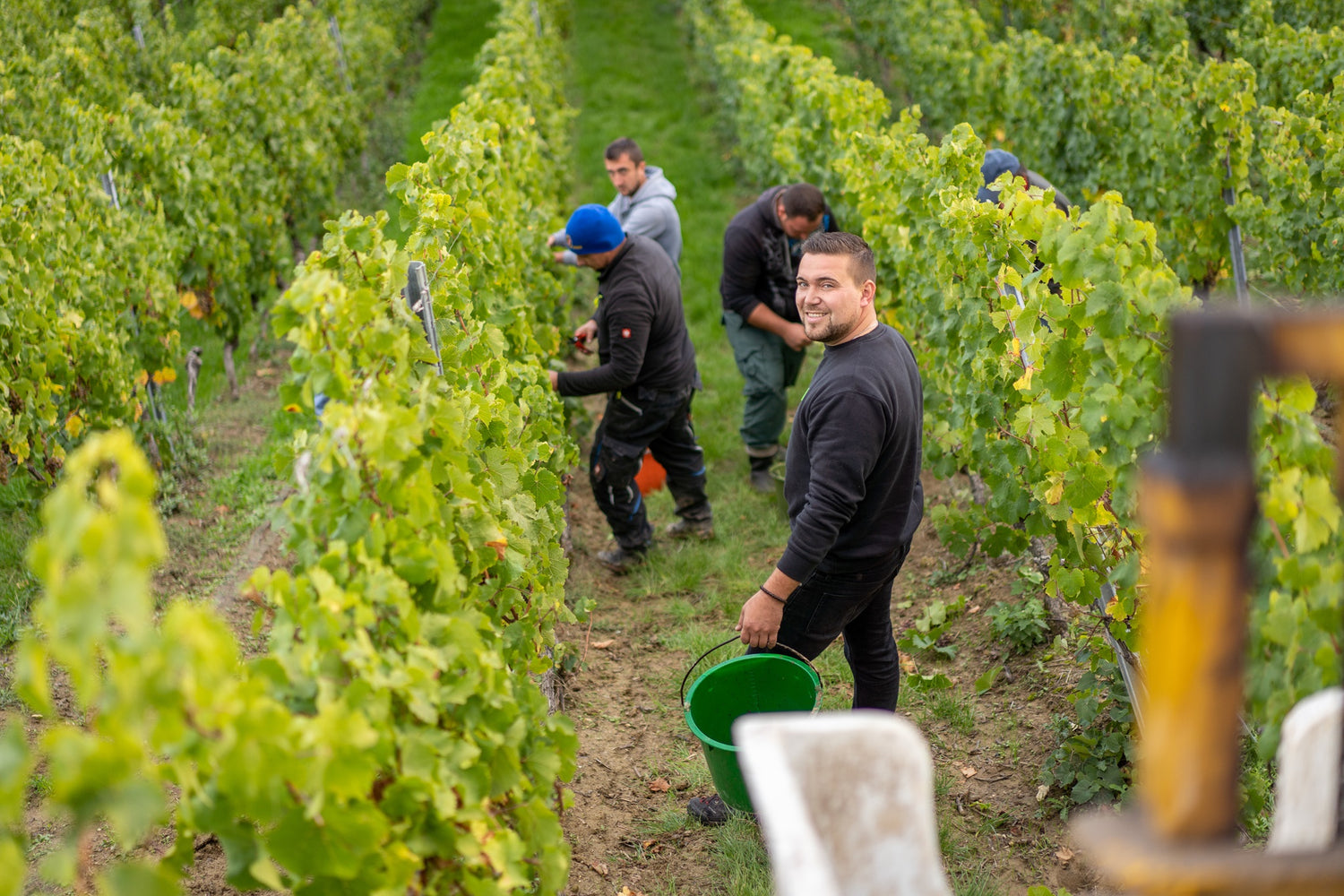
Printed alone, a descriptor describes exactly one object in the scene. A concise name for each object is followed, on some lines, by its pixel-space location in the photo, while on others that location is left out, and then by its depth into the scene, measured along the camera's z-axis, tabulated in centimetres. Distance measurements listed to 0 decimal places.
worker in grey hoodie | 601
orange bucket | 619
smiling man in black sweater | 299
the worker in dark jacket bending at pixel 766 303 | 545
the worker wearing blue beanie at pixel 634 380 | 483
